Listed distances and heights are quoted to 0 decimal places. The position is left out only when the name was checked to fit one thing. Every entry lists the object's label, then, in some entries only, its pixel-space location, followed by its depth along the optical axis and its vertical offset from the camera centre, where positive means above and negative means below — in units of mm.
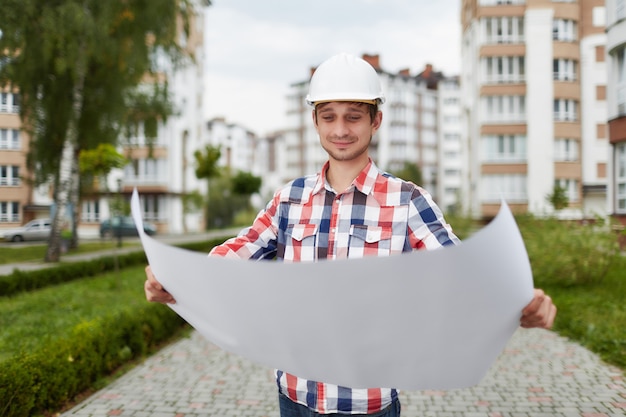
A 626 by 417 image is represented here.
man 1813 +1
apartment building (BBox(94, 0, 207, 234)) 47781 +3215
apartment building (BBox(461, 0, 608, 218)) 40656 +7446
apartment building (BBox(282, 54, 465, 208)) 77375 +10315
